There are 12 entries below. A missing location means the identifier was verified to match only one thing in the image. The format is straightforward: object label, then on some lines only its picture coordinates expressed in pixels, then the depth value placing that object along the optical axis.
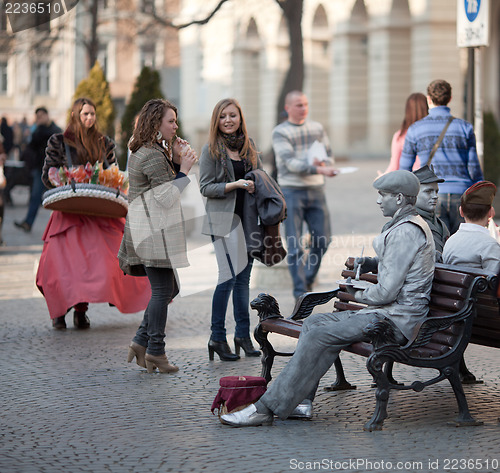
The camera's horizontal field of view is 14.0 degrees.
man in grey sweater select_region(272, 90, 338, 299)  20.60
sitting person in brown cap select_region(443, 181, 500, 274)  12.33
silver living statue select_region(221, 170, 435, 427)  11.28
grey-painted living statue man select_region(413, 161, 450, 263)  14.25
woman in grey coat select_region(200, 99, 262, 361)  15.26
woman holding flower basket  17.79
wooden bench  11.16
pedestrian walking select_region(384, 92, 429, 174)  19.52
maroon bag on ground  11.43
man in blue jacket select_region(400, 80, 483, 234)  17.85
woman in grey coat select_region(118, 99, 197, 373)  14.07
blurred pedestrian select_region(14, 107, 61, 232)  34.45
